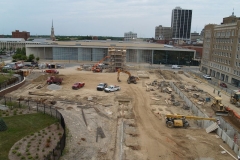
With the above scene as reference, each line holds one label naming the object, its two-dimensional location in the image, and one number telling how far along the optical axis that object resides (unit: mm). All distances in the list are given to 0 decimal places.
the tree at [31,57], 71375
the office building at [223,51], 47406
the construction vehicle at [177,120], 23734
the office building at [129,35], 182112
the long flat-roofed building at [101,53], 75000
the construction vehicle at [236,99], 33203
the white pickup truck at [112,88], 37875
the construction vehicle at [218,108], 28062
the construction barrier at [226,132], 19391
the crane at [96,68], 58800
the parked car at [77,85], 39003
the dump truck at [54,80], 42256
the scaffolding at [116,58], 61219
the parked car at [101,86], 38688
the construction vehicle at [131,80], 45812
